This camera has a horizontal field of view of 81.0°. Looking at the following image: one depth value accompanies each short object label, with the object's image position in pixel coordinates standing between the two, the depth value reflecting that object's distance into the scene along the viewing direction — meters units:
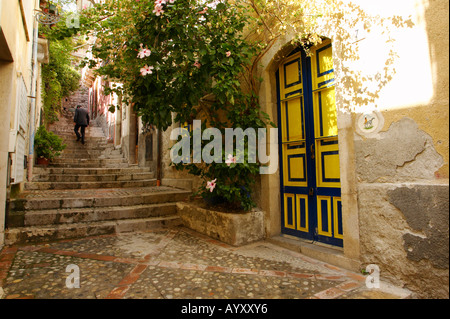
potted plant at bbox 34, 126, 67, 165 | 6.89
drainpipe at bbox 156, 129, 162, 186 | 7.29
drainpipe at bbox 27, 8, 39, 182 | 5.62
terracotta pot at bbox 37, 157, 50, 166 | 6.90
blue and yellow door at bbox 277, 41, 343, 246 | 3.32
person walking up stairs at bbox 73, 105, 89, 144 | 10.59
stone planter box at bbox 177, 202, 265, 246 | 3.71
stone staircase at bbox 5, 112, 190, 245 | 3.98
